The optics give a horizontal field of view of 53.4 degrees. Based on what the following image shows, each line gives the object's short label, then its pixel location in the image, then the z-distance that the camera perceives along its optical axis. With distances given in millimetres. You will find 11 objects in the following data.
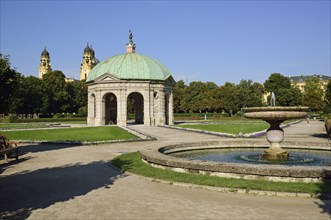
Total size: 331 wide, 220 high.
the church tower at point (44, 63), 148625
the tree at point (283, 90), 102125
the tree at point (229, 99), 103250
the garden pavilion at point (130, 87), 56188
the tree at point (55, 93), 87875
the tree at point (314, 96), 89488
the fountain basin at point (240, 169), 10406
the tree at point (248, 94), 103062
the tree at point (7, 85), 16672
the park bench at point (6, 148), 16797
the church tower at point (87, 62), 148500
